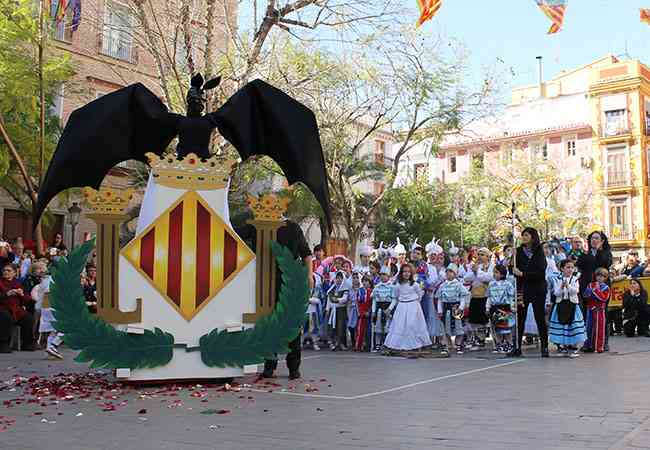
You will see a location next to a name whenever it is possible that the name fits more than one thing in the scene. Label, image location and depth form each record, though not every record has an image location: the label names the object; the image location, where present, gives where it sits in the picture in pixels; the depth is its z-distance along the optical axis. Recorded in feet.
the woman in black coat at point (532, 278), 35.24
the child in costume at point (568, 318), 36.55
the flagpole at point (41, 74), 59.00
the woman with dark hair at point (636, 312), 53.72
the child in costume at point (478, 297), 40.65
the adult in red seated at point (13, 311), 40.52
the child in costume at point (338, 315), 44.37
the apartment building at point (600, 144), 159.84
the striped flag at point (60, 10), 65.62
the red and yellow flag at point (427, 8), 50.57
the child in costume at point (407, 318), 38.96
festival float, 23.29
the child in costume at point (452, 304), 40.73
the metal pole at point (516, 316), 35.87
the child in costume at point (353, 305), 44.24
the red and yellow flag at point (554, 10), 54.08
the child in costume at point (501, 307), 38.78
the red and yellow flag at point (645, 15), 76.43
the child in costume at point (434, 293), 41.93
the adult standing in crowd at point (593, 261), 39.91
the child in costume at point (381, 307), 41.65
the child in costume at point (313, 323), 45.80
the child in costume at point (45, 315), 36.29
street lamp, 66.39
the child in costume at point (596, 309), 38.29
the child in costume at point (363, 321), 43.27
